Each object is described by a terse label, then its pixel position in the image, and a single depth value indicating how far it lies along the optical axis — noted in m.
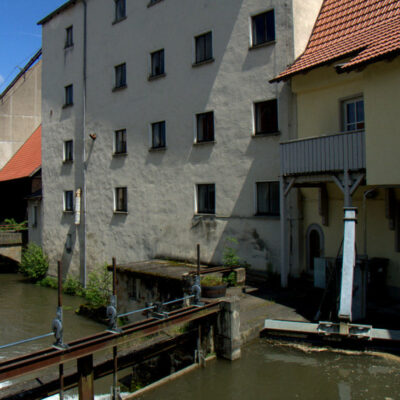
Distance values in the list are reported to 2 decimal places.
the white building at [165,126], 14.95
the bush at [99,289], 17.94
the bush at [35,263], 25.05
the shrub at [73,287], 22.06
